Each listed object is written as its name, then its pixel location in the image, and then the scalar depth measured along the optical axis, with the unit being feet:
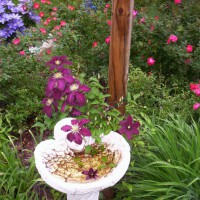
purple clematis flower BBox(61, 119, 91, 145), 6.63
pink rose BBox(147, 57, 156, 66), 11.84
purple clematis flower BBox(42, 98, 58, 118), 7.80
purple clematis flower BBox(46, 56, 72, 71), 7.81
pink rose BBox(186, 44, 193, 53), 11.78
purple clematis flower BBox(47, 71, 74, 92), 7.33
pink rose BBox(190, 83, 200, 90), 10.20
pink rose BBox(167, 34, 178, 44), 11.75
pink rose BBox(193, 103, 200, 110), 9.89
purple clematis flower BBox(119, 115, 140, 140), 7.30
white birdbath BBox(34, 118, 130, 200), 6.07
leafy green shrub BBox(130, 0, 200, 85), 12.02
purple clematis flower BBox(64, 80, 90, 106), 7.30
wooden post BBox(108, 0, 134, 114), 7.50
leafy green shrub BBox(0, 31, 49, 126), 11.05
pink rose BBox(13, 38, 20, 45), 11.90
